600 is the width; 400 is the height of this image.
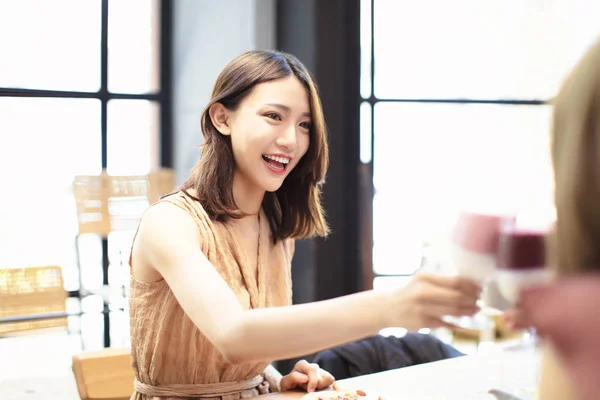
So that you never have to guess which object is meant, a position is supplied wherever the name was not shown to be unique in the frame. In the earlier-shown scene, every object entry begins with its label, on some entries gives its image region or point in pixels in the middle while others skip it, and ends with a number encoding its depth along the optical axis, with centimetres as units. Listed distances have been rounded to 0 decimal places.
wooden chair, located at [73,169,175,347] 447
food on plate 154
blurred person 54
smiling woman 158
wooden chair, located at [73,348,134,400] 171
